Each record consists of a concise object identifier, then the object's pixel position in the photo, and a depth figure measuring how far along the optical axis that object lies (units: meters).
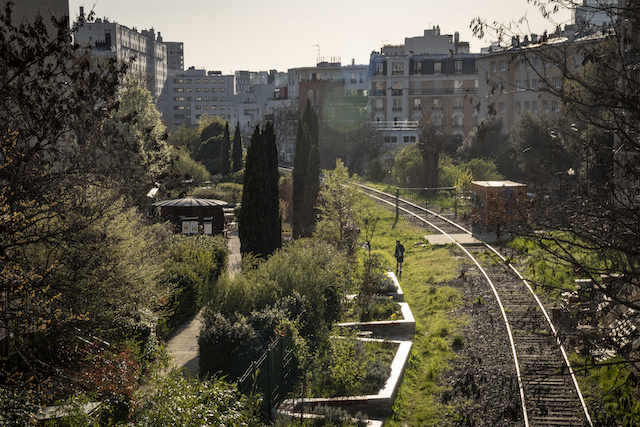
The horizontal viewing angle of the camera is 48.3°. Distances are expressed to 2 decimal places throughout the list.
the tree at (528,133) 43.63
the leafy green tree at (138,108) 41.52
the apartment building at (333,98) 75.25
